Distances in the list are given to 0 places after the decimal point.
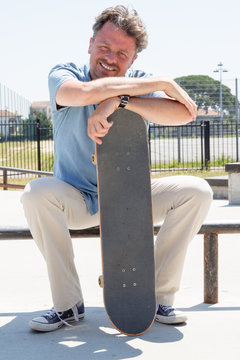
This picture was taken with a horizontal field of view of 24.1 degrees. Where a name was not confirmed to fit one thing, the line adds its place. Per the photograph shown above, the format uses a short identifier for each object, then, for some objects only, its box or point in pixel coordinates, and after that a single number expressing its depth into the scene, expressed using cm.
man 257
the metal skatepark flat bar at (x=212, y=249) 310
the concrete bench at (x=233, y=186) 861
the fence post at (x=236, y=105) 1925
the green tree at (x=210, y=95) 1943
